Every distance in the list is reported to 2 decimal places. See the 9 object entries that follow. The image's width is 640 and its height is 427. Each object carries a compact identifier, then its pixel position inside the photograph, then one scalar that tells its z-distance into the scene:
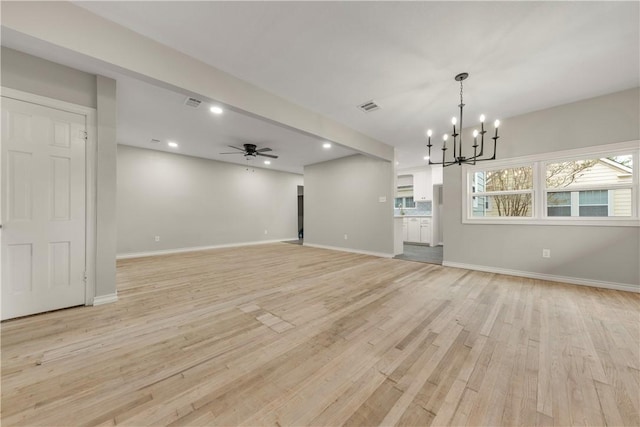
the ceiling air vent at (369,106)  3.45
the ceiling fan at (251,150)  5.19
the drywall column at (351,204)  5.63
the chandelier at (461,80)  2.66
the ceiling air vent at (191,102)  3.18
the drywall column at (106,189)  2.55
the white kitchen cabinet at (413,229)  7.65
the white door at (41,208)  2.14
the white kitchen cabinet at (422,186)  7.43
